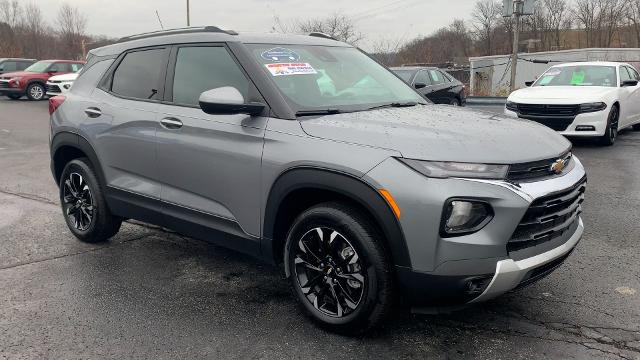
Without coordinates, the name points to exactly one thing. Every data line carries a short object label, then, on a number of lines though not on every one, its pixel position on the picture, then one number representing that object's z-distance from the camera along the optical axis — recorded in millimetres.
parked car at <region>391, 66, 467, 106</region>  14102
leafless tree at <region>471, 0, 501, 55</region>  54906
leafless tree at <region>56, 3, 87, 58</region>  55344
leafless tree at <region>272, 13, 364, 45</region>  32156
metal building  29138
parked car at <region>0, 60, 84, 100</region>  22344
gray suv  2676
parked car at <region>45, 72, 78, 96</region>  20156
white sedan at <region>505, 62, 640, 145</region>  9289
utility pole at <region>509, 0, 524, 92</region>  21219
